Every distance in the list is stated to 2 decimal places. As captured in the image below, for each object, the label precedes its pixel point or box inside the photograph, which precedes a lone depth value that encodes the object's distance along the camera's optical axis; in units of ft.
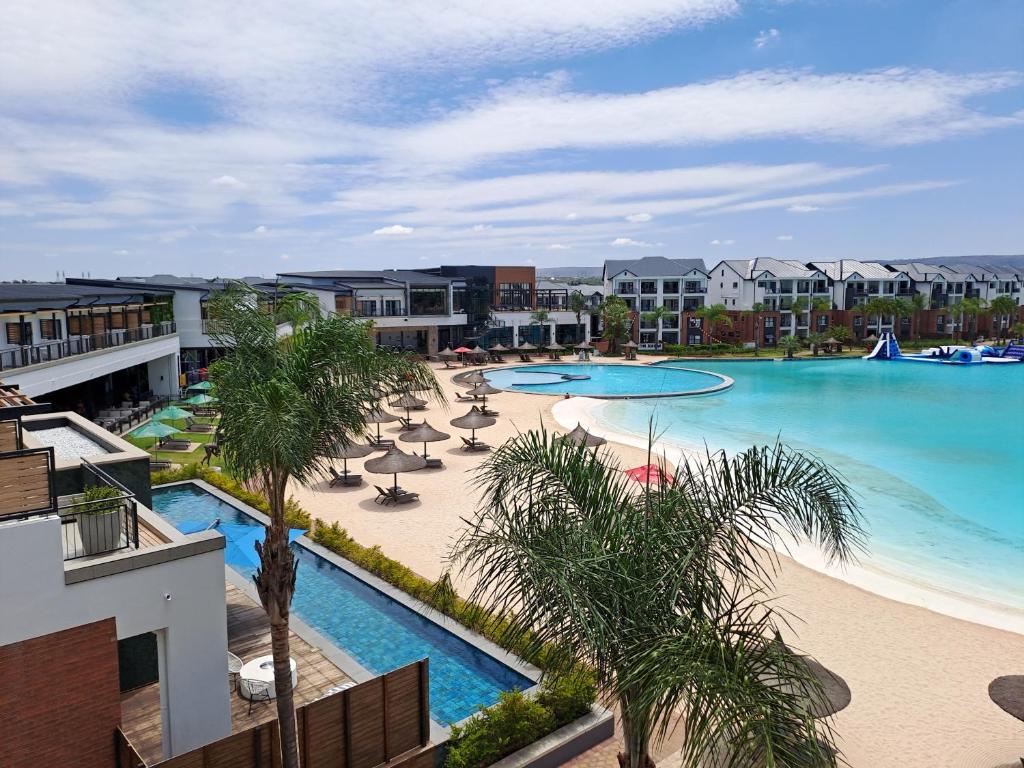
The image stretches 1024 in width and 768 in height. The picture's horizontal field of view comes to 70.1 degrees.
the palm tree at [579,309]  241.55
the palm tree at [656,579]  17.74
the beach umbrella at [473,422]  92.59
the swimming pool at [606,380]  161.79
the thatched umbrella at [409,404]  111.55
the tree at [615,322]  224.33
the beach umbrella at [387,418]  85.57
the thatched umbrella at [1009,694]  32.07
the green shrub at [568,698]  33.94
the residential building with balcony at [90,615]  25.50
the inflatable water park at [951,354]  221.66
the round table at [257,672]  36.78
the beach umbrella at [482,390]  119.75
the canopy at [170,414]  93.25
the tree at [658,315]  247.50
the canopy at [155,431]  83.46
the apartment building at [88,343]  80.74
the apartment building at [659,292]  255.29
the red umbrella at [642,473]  64.23
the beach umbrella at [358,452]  78.90
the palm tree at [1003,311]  283.24
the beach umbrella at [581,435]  81.00
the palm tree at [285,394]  28.84
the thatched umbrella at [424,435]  83.35
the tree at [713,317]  248.11
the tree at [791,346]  225.76
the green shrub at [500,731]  30.96
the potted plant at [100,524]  28.25
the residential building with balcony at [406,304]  204.33
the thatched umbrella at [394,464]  71.26
